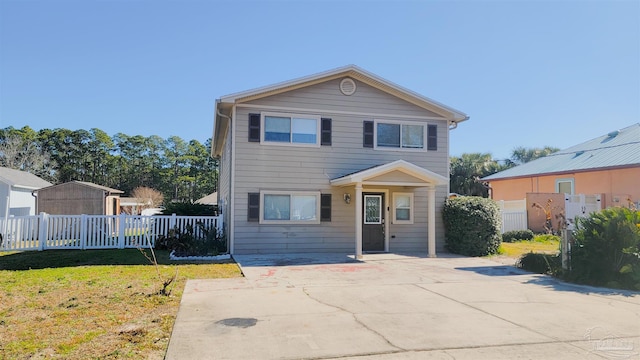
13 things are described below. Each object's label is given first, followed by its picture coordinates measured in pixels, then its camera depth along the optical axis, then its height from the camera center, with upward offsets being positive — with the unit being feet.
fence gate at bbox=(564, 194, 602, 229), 62.34 +0.99
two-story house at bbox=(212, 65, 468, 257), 42.83 +4.57
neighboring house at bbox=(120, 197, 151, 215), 126.15 +1.14
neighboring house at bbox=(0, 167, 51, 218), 65.41 +2.42
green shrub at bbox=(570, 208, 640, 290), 27.96 -2.65
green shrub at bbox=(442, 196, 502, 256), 44.01 -1.62
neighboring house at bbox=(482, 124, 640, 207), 63.57 +6.34
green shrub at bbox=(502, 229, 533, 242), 59.47 -3.43
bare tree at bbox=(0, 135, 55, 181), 134.31 +16.32
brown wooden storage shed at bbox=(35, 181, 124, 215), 66.95 +1.32
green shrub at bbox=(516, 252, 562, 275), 32.60 -4.13
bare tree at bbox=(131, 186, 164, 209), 156.25 +4.90
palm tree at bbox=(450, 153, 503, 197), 107.55 +9.79
